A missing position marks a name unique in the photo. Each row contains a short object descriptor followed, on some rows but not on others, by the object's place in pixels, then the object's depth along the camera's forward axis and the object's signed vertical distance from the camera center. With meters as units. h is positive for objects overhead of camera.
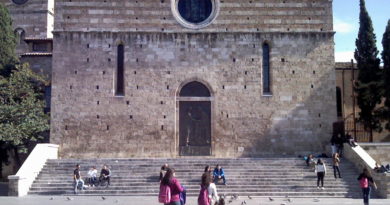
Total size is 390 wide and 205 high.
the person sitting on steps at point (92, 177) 20.77 -2.23
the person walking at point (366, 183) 16.50 -2.00
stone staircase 20.02 -2.30
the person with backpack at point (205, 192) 10.95 -1.51
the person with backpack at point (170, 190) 10.64 -1.42
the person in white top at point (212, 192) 11.05 -1.52
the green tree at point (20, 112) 24.03 +0.49
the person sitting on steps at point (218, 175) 20.45 -2.13
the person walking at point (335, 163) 20.80 -1.71
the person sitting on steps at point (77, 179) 19.83 -2.22
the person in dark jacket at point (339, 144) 24.16 -1.09
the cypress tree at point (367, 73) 27.63 +2.60
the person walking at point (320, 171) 19.83 -1.92
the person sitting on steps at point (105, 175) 20.47 -2.11
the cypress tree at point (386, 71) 26.86 +2.64
